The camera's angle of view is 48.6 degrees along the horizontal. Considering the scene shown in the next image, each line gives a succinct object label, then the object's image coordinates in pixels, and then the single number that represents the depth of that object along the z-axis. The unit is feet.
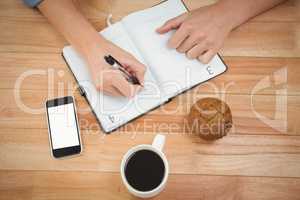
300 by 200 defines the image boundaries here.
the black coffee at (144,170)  2.02
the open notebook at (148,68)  2.37
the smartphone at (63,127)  2.27
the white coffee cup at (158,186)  1.98
